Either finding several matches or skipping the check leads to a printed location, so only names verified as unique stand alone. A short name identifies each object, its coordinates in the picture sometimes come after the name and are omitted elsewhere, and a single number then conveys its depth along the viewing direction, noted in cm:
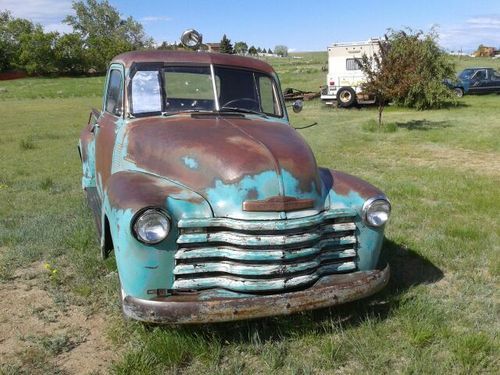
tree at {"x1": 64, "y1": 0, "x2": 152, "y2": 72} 9656
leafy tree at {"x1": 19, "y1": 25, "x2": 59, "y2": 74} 6794
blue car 2566
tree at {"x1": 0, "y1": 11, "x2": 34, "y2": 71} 7038
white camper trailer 2111
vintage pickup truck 312
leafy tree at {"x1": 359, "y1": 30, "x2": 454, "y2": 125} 1541
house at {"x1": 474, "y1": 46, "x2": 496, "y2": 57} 8846
